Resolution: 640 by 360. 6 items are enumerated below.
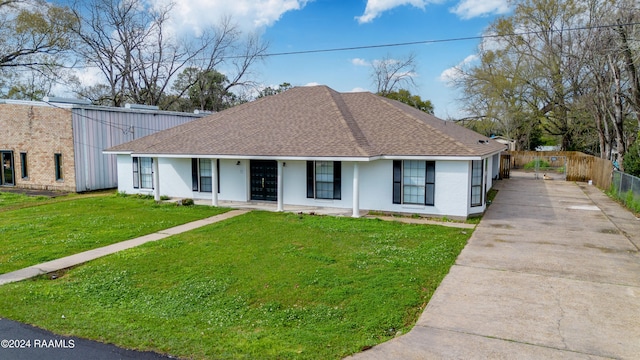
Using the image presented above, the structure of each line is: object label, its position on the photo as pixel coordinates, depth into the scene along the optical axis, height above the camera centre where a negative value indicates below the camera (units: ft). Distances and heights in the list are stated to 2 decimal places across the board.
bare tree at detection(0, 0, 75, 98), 92.94 +27.54
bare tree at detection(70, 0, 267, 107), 120.78 +29.27
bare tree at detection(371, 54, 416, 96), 157.17 +30.78
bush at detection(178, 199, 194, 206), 55.83 -6.42
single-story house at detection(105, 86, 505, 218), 47.39 -0.39
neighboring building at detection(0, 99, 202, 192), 69.51 +2.44
